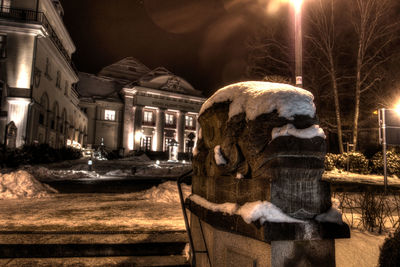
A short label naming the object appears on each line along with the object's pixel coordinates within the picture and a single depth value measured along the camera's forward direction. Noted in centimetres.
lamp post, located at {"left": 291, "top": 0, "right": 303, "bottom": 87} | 773
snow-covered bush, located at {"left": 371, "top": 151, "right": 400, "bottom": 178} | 1598
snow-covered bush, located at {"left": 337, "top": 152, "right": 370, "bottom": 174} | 1698
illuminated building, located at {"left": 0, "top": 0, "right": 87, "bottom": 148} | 2039
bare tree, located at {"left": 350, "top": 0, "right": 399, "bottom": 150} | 1762
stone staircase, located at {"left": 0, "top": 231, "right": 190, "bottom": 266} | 402
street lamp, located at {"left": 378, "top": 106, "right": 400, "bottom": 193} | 850
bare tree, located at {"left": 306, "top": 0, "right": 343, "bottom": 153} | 1875
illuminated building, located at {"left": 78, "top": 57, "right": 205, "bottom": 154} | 4347
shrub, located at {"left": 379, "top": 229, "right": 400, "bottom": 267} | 253
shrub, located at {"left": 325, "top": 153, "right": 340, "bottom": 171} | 1769
